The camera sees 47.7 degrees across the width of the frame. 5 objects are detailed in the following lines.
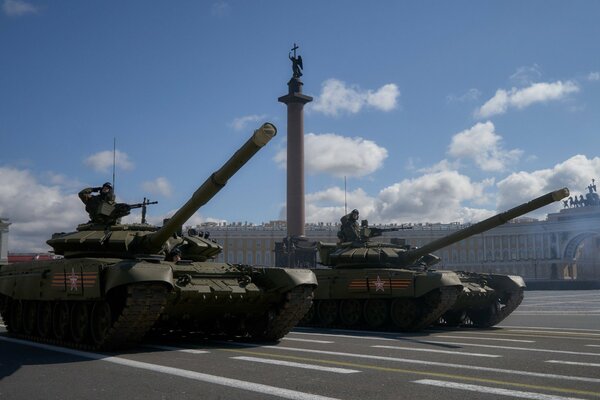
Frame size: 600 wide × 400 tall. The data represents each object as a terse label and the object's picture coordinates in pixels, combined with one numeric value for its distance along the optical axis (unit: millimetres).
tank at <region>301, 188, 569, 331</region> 16625
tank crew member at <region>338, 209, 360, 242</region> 20328
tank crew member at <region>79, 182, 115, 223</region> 14125
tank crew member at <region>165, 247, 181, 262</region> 13289
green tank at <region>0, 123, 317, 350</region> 11117
